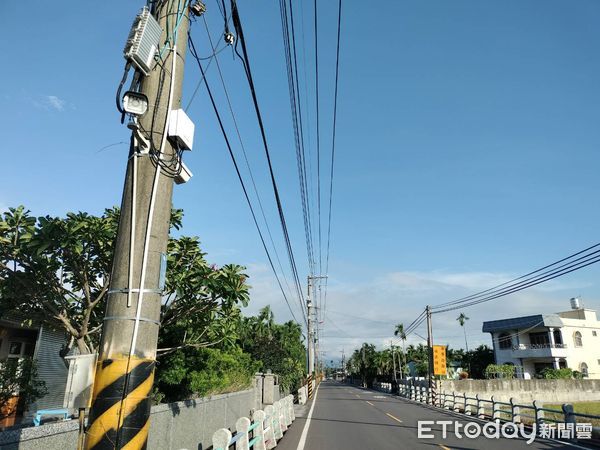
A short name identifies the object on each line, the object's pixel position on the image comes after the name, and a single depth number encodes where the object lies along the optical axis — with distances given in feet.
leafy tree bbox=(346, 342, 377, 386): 279.47
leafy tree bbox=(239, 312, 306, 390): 96.22
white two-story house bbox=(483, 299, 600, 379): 177.06
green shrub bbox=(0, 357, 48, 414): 29.48
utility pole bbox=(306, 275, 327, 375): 115.96
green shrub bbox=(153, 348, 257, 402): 38.75
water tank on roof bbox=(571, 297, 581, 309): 211.20
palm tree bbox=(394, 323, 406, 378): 315.58
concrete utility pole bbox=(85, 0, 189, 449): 10.49
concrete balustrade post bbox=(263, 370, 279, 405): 62.28
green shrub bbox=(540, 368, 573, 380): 164.35
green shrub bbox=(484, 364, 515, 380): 175.32
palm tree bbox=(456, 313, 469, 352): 385.68
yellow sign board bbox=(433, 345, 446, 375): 102.76
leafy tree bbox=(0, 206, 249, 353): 25.62
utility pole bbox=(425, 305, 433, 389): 105.00
